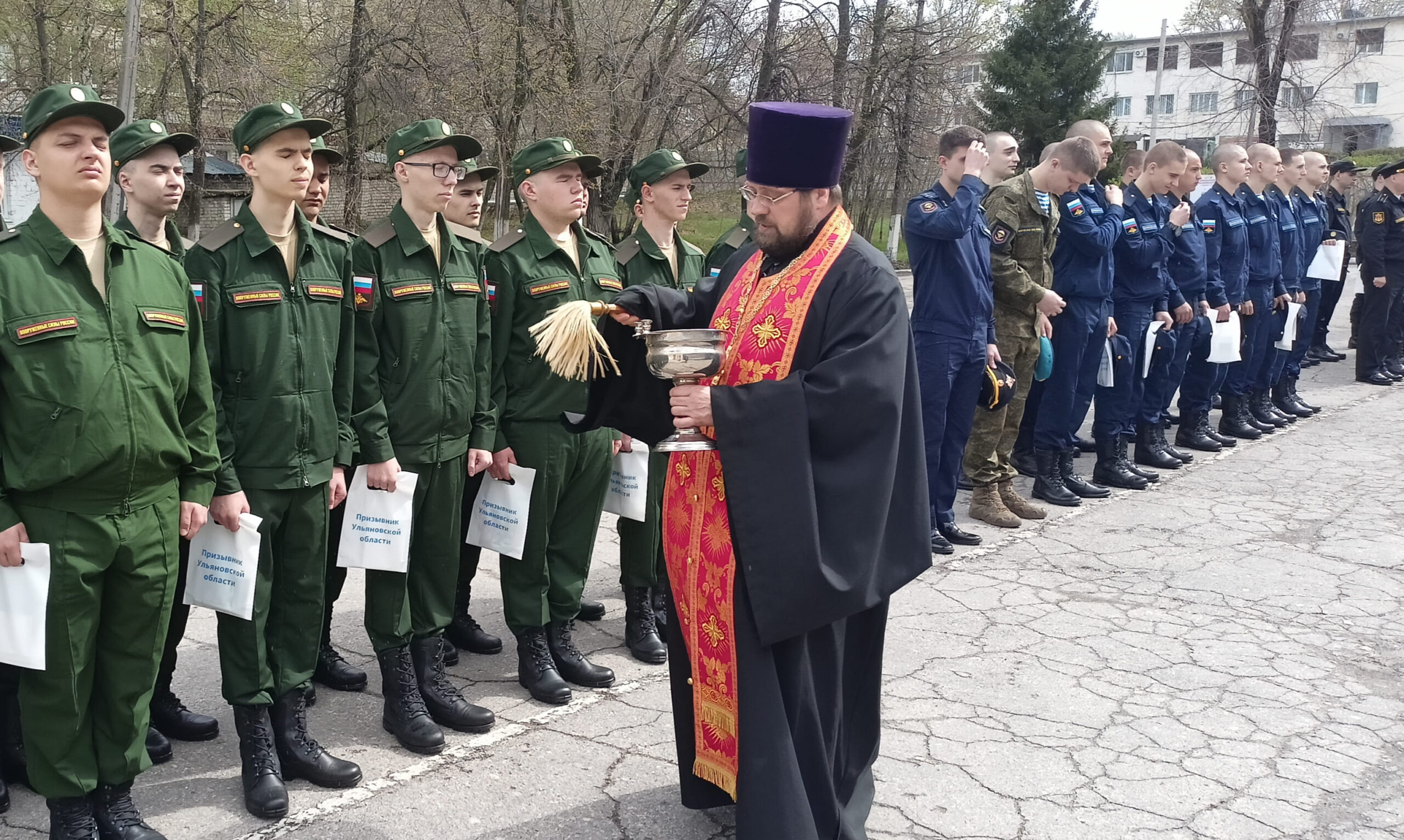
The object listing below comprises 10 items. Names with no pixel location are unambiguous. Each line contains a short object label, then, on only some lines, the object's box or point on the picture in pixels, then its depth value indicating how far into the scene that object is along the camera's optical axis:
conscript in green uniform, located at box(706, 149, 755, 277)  6.03
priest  3.19
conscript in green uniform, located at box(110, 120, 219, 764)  4.10
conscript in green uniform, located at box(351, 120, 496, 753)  4.23
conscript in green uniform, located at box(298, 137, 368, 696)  4.66
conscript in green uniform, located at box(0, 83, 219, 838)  3.20
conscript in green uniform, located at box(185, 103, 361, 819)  3.78
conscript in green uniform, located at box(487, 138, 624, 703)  4.73
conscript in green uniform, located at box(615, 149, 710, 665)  5.34
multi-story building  48.53
